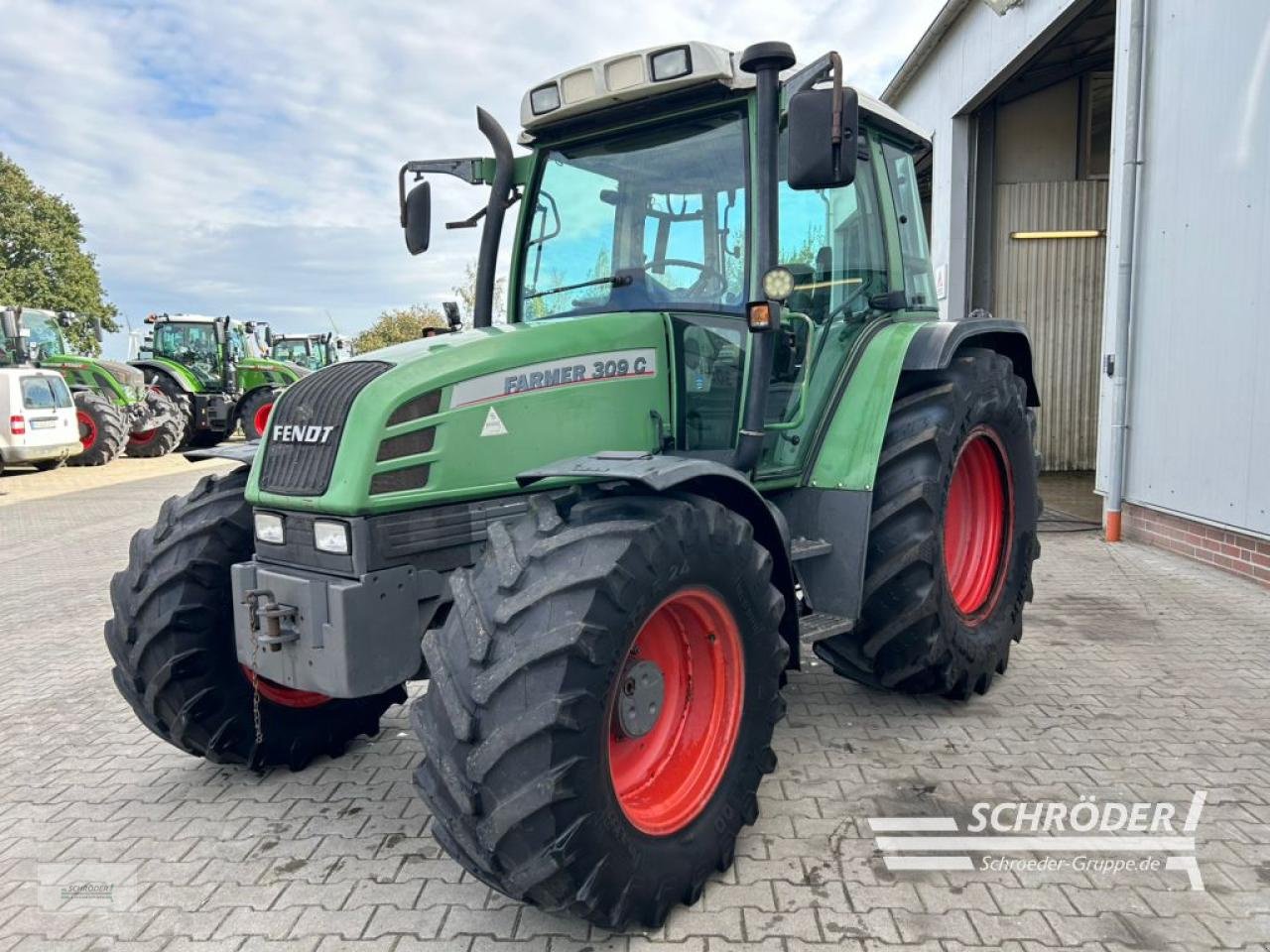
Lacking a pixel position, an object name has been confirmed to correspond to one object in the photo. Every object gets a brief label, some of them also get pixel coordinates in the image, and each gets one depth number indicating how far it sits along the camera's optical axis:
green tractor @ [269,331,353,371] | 23.47
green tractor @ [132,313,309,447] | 18.00
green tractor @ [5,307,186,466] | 14.97
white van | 12.58
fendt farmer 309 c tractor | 2.16
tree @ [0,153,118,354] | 36.56
